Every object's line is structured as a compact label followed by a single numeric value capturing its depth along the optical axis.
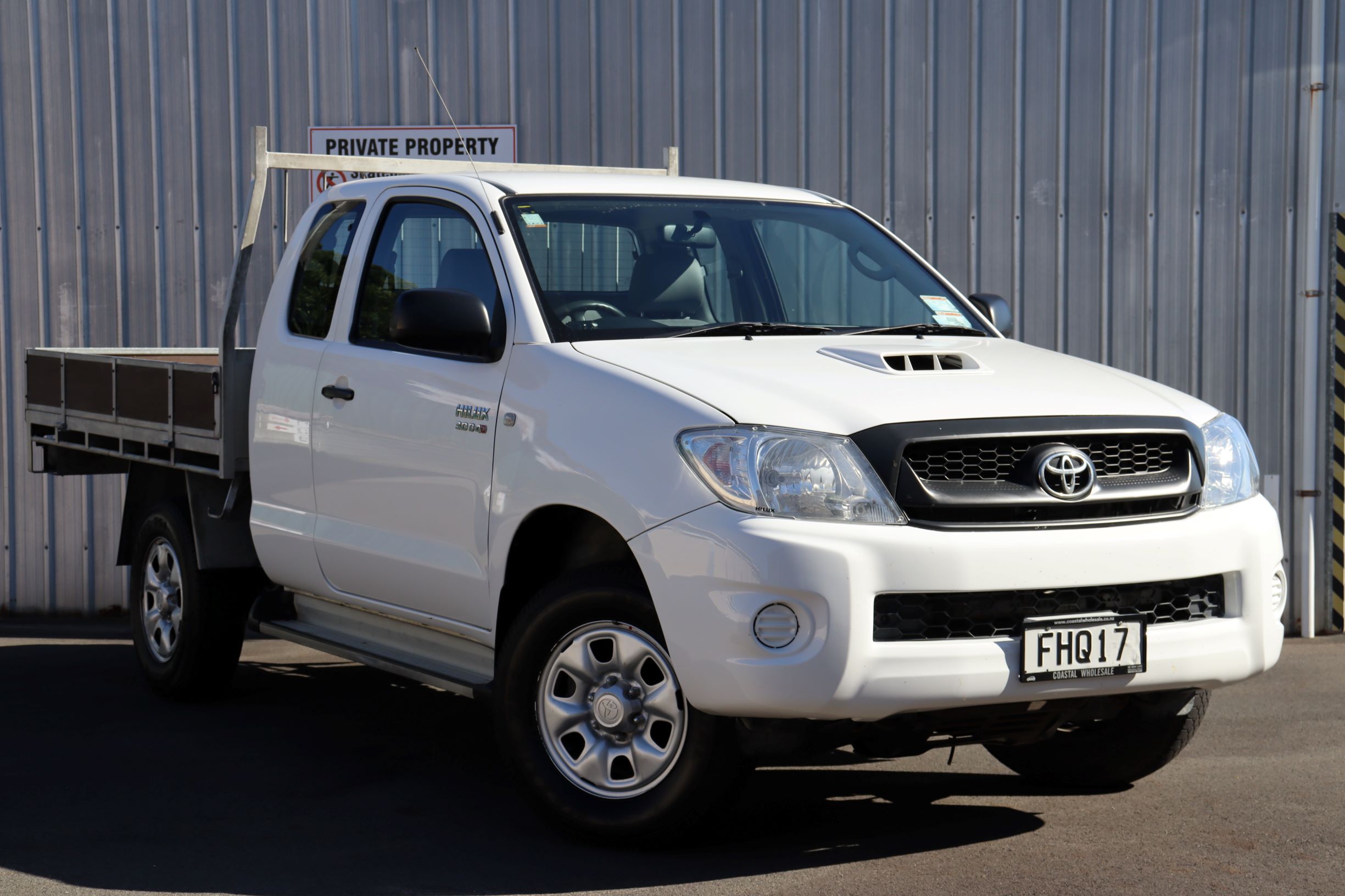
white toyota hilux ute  3.96
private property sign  9.57
